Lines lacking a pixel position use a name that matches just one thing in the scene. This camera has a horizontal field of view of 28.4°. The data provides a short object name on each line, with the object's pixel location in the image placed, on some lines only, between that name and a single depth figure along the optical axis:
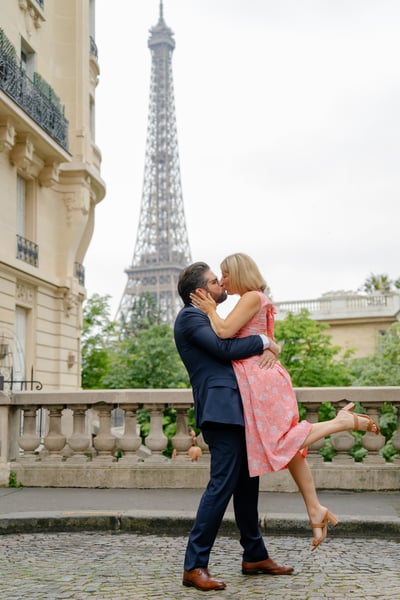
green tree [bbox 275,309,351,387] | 23.70
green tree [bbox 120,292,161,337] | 53.83
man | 4.25
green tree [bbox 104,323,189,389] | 28.02
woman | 4.34
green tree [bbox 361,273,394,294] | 60.66
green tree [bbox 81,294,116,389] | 36.16
